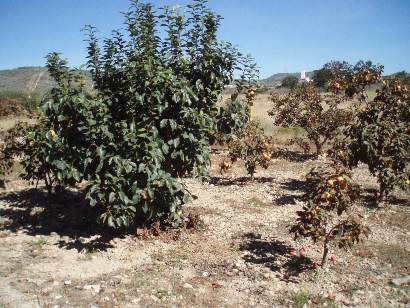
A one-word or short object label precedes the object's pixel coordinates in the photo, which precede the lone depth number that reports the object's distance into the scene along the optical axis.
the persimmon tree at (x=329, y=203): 5.79
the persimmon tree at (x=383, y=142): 9.01
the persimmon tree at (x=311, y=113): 14.35
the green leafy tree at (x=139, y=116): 6.65
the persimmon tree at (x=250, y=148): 11.24
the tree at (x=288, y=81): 61.92
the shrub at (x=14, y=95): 38.62
